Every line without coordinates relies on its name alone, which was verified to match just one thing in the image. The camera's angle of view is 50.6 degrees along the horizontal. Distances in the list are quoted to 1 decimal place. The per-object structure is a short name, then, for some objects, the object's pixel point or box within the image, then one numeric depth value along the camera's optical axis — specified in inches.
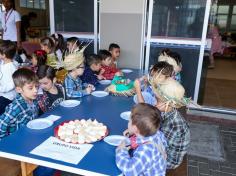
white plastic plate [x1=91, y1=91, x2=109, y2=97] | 103.4
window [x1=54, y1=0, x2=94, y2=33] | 185.0
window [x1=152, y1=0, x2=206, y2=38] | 158.1
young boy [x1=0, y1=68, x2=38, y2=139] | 76.3
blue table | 54.1
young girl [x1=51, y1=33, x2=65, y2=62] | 161.6
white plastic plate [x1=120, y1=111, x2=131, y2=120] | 81.2
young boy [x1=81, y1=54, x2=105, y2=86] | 125.6
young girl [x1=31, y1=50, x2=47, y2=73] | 140.0
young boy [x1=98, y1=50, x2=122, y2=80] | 138.6
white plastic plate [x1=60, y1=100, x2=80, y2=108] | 88.6
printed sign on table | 56.6
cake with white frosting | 63.8
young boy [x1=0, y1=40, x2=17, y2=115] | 109.0
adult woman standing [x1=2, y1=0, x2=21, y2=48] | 182.8
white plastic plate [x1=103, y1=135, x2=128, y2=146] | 63.8
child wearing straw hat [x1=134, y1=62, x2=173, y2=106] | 85.8
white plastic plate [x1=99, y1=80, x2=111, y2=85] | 126.0
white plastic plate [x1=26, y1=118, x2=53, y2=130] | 70.6
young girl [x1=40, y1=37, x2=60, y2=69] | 151.1
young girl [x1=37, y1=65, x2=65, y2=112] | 93.5
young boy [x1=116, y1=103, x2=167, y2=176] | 53.6
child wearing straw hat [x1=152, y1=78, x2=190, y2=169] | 72.0
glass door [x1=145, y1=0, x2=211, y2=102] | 158.4
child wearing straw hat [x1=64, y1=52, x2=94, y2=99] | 101.3
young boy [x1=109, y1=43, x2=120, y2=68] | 162.1
